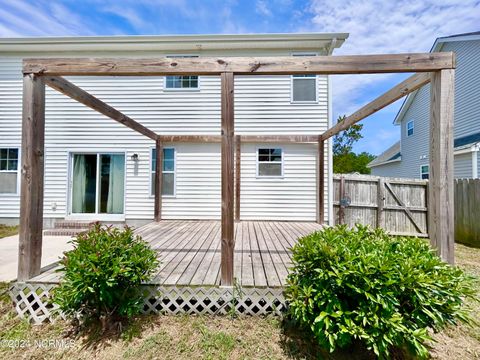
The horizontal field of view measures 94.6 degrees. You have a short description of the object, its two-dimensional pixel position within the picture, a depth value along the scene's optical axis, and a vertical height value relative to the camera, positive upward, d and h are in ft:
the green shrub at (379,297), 5.29 -2.81
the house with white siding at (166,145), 20.99 +4.10
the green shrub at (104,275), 6.28 -2.69
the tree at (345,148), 72.79 +12.70
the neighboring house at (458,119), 26.73 +10.06
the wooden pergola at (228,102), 7.14 +2.85
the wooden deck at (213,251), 8.20 -3.50
